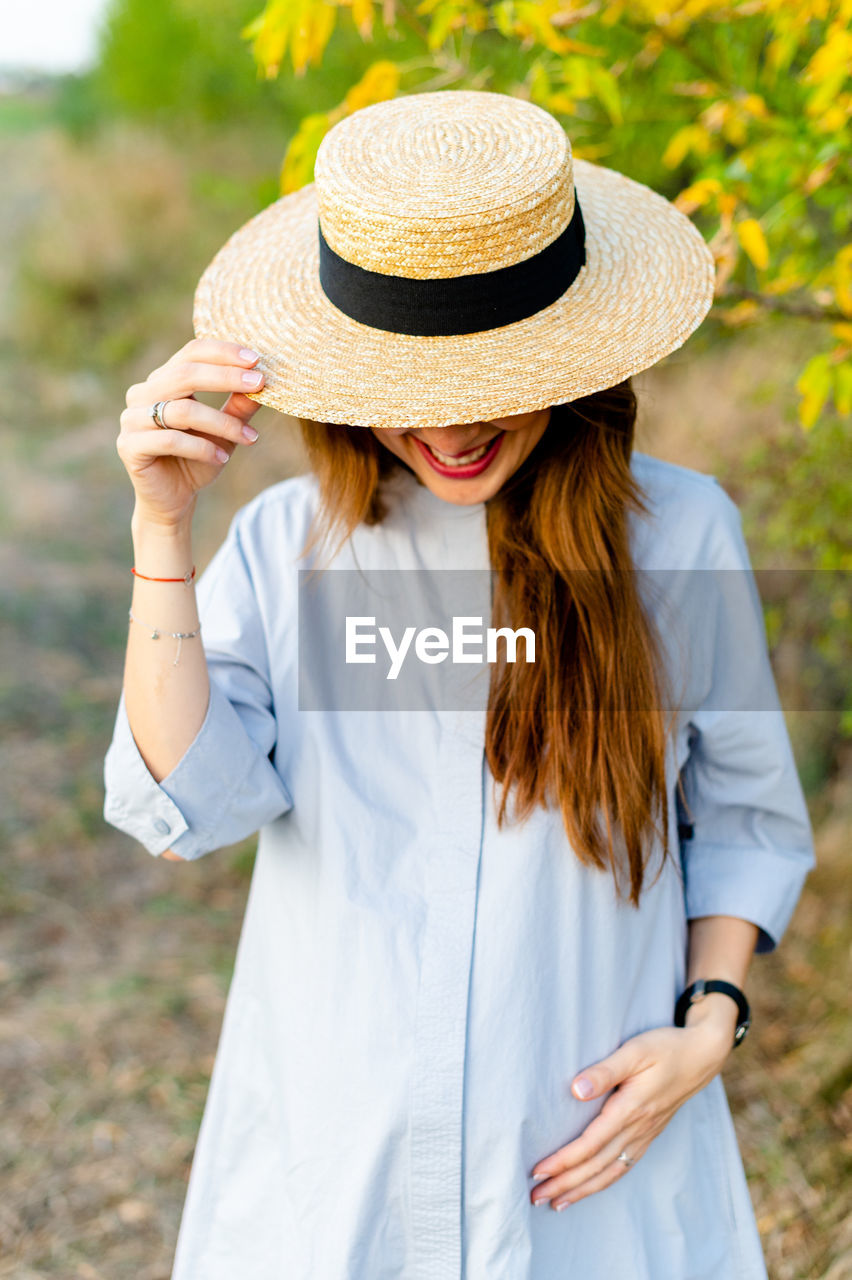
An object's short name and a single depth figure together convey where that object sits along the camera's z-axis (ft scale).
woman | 3.78
